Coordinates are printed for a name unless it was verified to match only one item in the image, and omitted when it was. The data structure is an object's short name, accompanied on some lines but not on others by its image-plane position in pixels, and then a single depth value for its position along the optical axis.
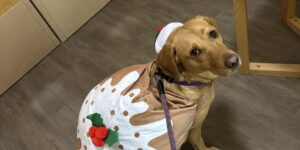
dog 1.11
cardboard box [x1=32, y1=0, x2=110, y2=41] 2.42
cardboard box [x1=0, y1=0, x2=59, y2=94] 2.23
